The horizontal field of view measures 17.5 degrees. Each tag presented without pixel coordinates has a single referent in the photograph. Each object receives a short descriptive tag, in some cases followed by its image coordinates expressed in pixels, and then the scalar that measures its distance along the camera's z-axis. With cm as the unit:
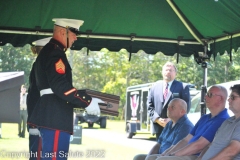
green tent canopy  907
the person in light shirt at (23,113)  2074
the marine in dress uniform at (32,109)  673
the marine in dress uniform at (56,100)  585
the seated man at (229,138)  606
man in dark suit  978
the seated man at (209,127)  686
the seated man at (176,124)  785
